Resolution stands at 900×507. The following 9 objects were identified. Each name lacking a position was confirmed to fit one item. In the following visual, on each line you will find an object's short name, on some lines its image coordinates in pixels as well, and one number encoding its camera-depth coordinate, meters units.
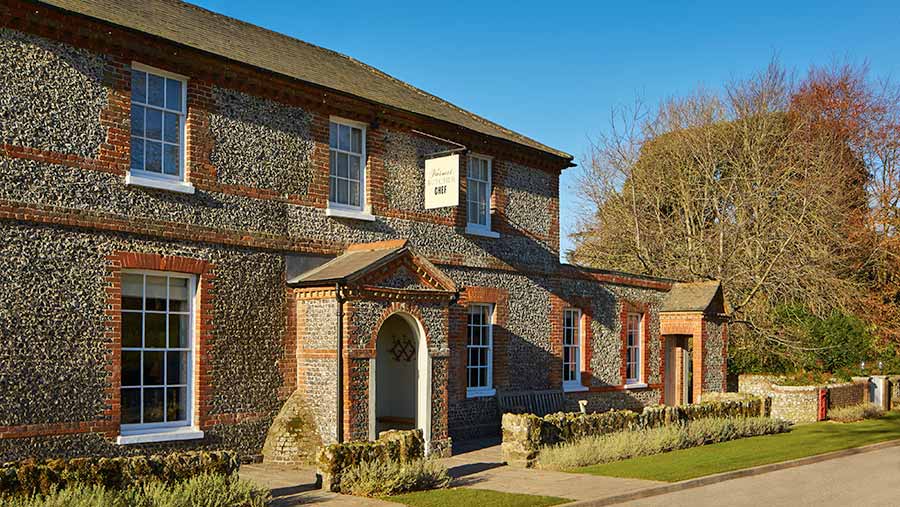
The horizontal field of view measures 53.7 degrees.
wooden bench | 19.94
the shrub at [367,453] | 12.10
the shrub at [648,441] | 15.12
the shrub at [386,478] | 12.02
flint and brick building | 12.12
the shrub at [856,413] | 25.05
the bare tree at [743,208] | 30.83
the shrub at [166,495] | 9.04
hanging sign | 17.58
